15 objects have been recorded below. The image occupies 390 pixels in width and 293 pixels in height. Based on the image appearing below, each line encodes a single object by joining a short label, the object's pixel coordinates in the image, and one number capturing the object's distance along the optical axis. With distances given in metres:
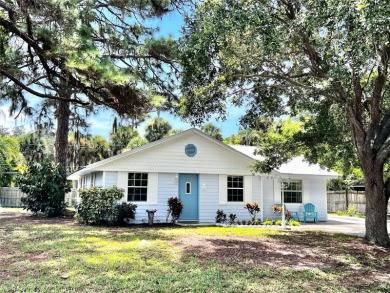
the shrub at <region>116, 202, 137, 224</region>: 13.95
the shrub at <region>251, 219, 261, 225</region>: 15.35
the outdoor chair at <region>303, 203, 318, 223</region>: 17.30
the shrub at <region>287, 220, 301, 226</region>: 15.33
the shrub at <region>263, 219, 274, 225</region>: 15.22
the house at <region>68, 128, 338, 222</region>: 15.08
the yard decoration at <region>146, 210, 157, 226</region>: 14.48
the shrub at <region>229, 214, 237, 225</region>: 15.60
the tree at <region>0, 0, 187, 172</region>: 8.77
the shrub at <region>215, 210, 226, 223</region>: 15.83
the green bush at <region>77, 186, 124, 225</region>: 13.52
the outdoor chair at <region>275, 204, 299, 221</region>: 17.38
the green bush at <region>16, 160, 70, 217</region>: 16.52
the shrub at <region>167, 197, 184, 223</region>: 14.65
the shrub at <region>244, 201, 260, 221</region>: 15.73
